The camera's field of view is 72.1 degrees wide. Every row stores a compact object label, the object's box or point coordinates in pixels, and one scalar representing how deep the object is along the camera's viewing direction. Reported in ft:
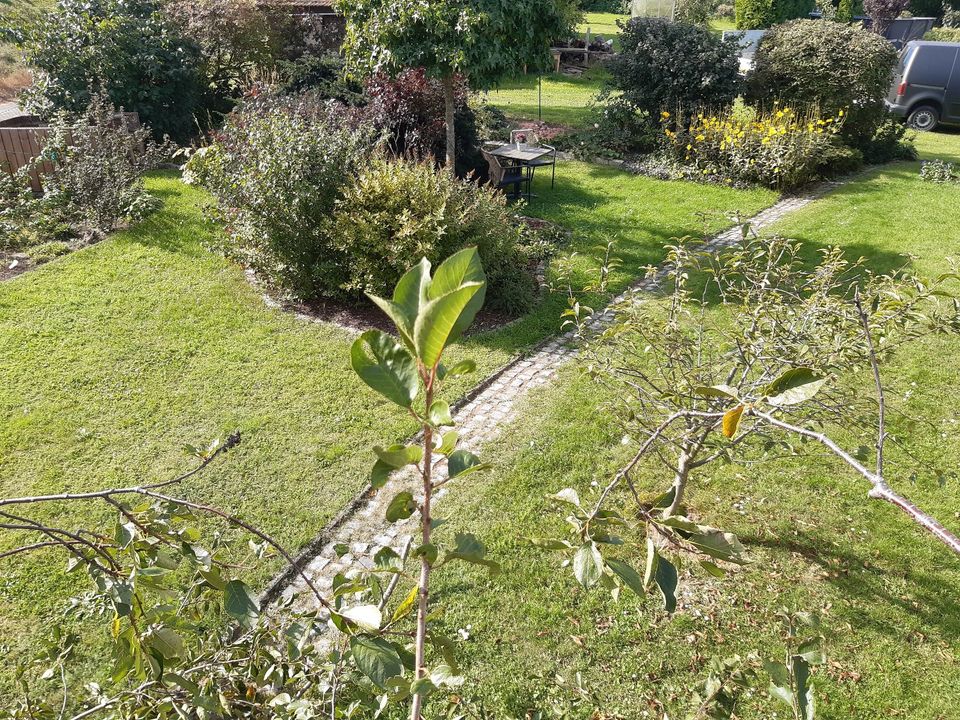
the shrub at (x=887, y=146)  42.57
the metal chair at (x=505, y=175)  33.47
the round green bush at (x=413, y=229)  21.47
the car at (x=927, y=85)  49.62
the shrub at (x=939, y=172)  38.09
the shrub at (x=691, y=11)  74.33
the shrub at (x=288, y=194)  22.61
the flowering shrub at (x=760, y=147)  36.58
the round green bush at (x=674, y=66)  41.81
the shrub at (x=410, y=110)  32.22
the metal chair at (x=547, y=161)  35.71
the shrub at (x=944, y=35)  84.02
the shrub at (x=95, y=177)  27.17
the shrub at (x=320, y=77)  38.24
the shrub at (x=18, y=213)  26.53
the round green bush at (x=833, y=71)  39.96
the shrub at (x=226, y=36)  42.06
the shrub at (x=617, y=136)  43.78
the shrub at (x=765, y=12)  92.94
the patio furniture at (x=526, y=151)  34.55
